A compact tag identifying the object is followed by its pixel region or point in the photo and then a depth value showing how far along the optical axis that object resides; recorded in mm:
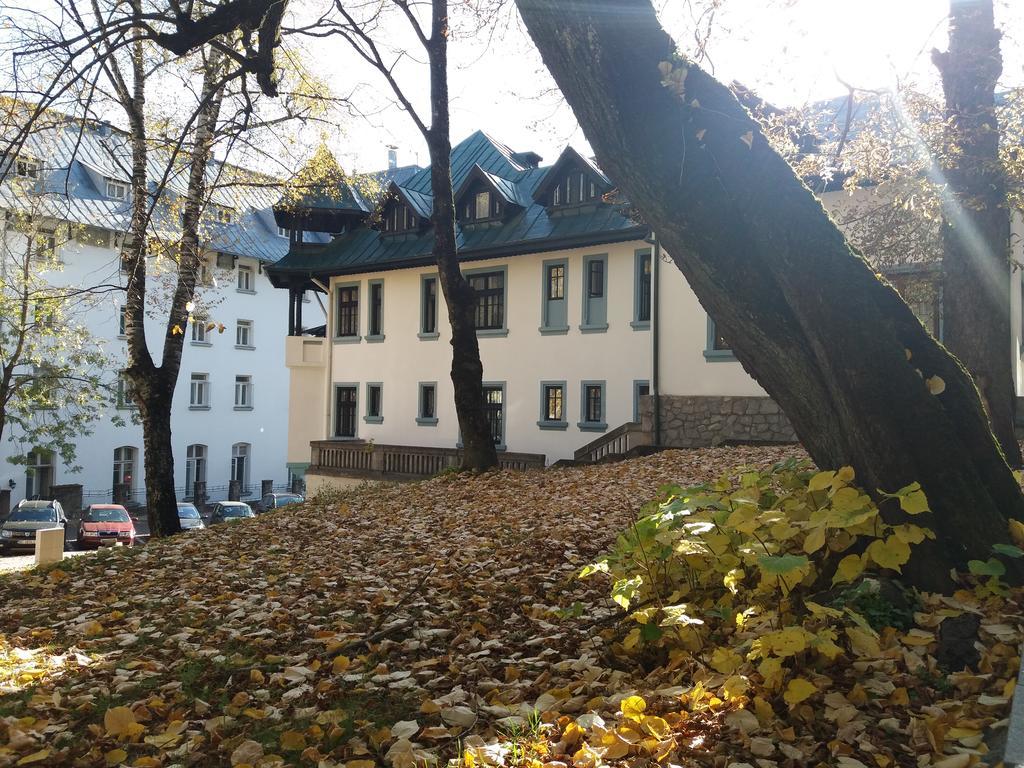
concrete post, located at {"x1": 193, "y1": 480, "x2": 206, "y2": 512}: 42719
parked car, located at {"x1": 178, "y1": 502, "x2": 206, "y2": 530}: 32156
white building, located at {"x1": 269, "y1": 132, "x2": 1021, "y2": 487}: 21609
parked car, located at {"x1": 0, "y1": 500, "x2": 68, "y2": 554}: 27391
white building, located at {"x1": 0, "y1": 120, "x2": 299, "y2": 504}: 38438
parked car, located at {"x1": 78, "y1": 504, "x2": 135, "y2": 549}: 27719
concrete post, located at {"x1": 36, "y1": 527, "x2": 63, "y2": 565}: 12719
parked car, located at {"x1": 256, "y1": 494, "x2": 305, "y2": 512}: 36988
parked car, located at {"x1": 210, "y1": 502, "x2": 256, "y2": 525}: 32469
